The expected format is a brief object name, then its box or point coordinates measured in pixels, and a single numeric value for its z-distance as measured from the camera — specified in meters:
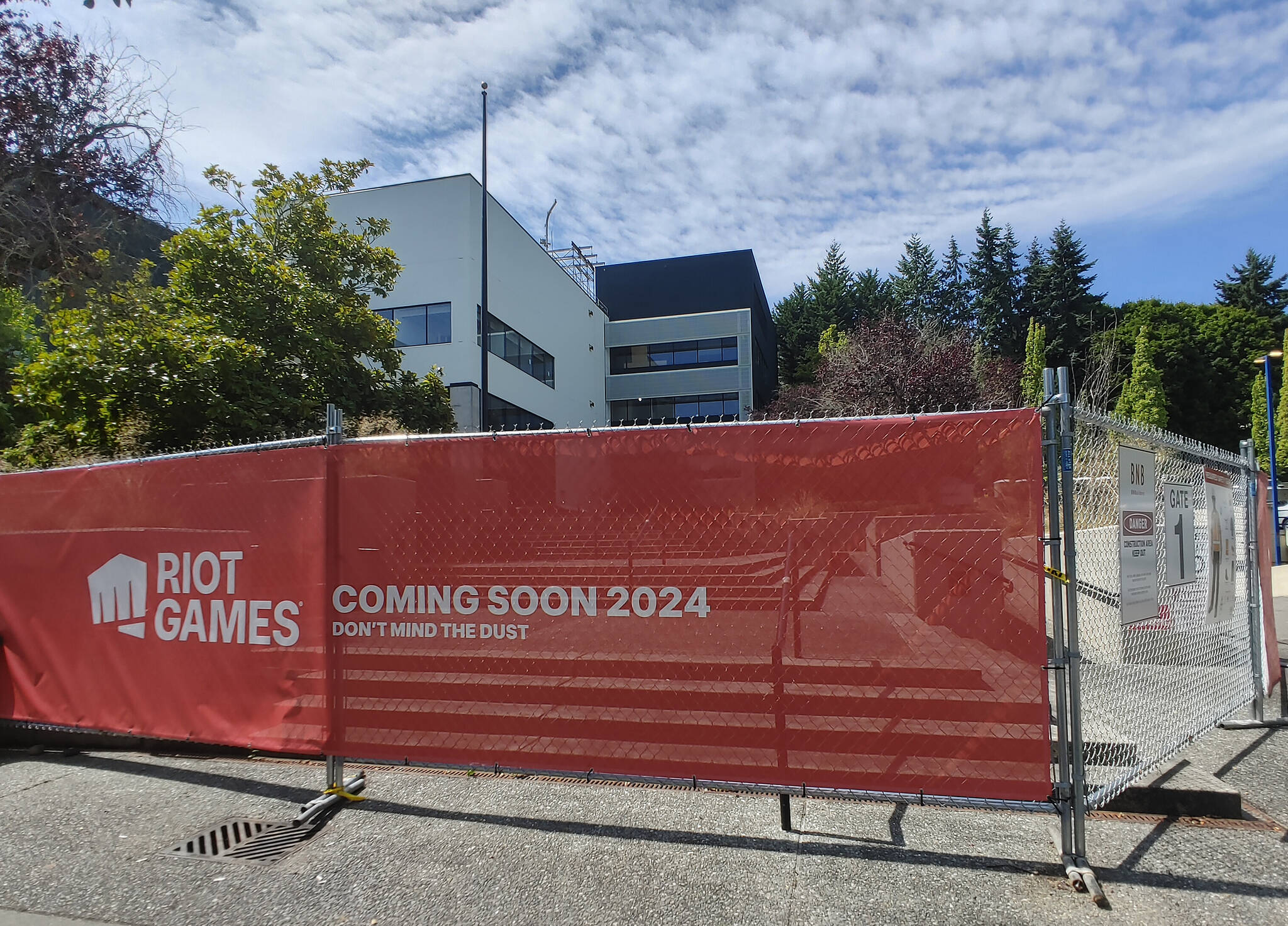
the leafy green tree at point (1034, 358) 39.19
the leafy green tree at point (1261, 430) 40.03
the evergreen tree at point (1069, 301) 53.06
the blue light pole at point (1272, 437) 17.46
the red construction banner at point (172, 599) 4.39
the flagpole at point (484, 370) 19.16
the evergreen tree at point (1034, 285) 54.88
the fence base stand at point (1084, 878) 3.12
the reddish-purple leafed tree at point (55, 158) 10.08
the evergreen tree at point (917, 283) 61.25
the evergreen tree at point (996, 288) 56.91
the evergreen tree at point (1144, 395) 40.66
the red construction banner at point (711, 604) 3.46
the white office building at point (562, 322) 23.64
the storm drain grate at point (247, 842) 3.81
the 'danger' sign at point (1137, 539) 3.73
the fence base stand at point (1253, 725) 5.41
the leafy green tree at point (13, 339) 11.20
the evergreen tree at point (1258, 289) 60.53
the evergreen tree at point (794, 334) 61.22
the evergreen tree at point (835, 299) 59.53
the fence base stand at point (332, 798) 4.17
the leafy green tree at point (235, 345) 8.94
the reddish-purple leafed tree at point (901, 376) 25.00
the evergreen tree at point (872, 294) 59.59
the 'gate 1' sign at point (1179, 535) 4.28
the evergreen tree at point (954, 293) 61.22
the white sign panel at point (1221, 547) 4.97
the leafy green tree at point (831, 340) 44.40
